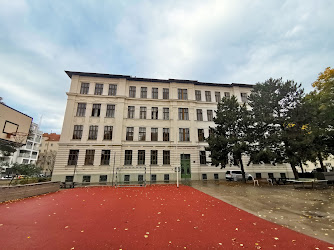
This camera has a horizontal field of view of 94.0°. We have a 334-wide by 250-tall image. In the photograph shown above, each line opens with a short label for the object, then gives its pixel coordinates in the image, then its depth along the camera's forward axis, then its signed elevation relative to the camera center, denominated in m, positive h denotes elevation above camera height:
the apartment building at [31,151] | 59.73 +7.05
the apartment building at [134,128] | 23.73 +6.50
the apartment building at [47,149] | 63.41 +8.98
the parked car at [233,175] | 23.56 -1.07
